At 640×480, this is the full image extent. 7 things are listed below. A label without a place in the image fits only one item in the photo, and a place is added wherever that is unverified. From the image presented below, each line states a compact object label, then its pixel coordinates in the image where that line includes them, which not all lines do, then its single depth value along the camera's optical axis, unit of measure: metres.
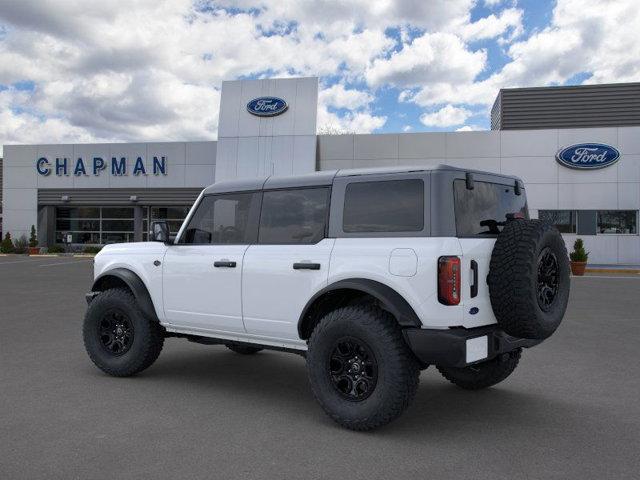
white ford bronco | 4.18
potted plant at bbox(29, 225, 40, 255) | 32.75
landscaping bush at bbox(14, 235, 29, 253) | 33.16
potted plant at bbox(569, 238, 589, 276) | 21.43
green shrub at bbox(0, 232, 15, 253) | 33.12
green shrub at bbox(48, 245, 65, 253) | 33.75
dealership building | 25.70
